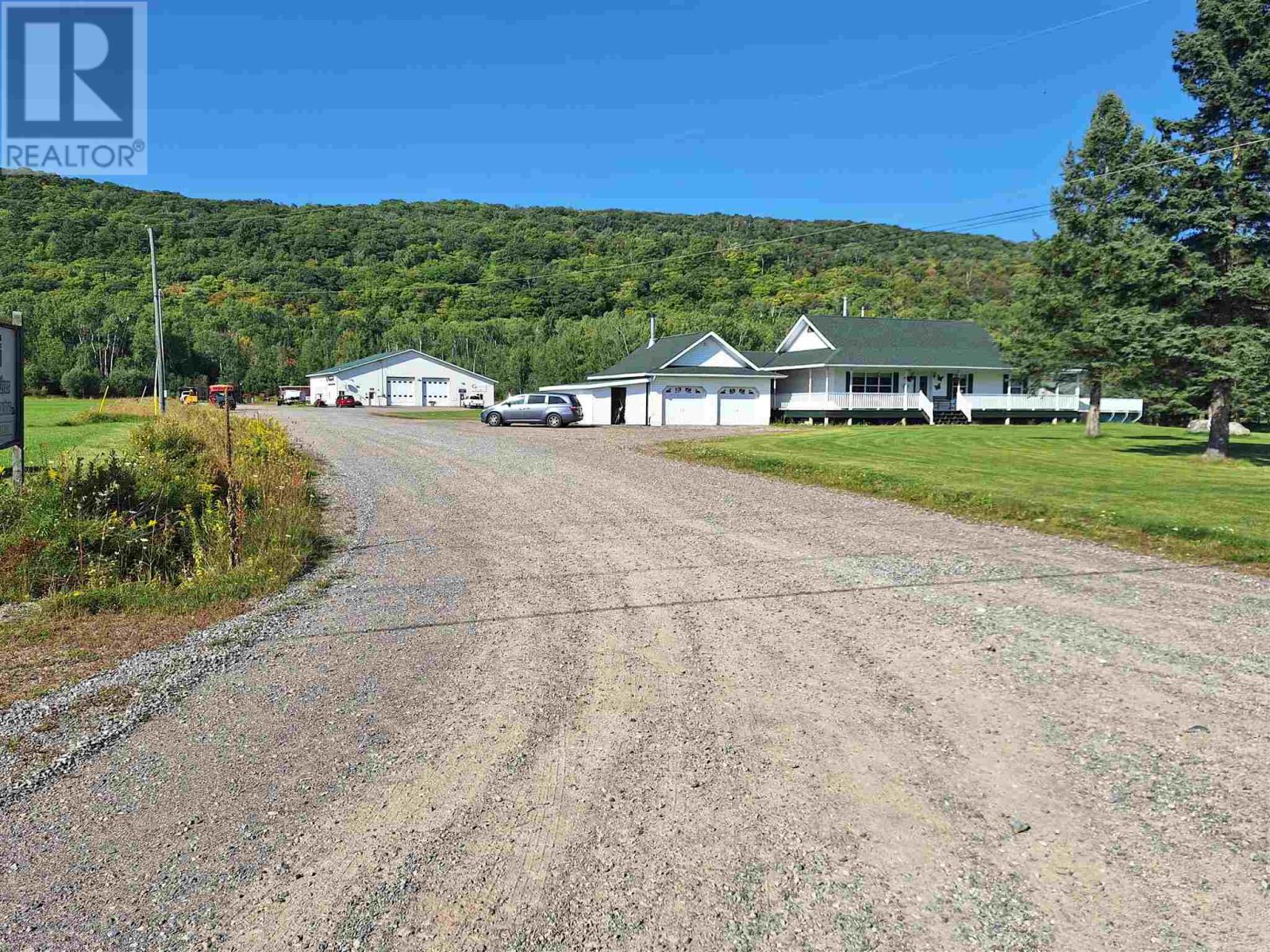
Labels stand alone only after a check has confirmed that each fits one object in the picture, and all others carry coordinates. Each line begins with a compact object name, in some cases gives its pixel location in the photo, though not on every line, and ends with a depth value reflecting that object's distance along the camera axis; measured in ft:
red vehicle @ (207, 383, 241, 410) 148.04
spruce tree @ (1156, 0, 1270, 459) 65.57
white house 139.44
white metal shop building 242.17
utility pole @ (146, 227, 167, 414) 104.73
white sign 33.99
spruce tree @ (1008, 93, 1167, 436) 68.39
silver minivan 125.29
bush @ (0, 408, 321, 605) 26.84
